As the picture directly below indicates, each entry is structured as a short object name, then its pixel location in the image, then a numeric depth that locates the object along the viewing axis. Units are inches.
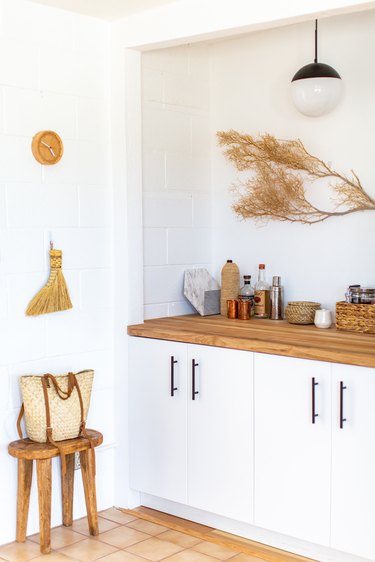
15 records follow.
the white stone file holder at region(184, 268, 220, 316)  155.6
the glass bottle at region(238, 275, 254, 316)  153.3
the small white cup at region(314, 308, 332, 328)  137.6
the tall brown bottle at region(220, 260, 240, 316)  155.2
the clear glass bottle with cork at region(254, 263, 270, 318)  151.2
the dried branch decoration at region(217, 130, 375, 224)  141.5
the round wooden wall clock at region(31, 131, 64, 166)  130.4
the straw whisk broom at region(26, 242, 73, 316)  131.5
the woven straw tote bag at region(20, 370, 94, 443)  126.1
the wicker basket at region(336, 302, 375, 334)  130.0
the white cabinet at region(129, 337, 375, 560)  113.3
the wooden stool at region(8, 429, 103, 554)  124.1
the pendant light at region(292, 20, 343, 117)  135.4
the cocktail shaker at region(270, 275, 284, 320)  149.2
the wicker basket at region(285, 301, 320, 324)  141.0
